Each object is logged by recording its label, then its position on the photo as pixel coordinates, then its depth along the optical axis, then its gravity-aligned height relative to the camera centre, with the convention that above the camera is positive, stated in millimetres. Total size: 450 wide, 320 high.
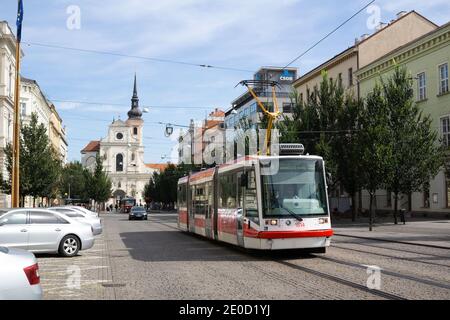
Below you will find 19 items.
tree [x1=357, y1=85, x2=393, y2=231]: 33541 +2671
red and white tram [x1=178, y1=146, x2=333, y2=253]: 15281 -295
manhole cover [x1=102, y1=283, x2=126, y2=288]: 11000 -1735
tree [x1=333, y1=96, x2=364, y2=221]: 40125 +3413
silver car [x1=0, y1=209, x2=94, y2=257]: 16203 -1033
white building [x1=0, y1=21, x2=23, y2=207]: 58344 +11631
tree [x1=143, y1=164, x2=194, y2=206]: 98062 +1745
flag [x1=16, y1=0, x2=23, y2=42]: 24594 +7675
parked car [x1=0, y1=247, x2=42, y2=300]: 6665 -960
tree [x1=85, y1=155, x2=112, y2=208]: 102438 +2171
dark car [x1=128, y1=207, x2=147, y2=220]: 54219 -1760
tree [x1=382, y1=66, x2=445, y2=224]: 34312 +2853
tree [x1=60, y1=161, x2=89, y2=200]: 103000 +2451
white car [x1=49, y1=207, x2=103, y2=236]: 26188 -952
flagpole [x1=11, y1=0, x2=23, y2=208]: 24703 +3528
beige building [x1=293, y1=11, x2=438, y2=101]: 50781 +13333
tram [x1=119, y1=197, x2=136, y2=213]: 98081 -1440
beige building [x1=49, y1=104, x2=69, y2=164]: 110688 +14118
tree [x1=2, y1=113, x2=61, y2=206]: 46750 +2960
